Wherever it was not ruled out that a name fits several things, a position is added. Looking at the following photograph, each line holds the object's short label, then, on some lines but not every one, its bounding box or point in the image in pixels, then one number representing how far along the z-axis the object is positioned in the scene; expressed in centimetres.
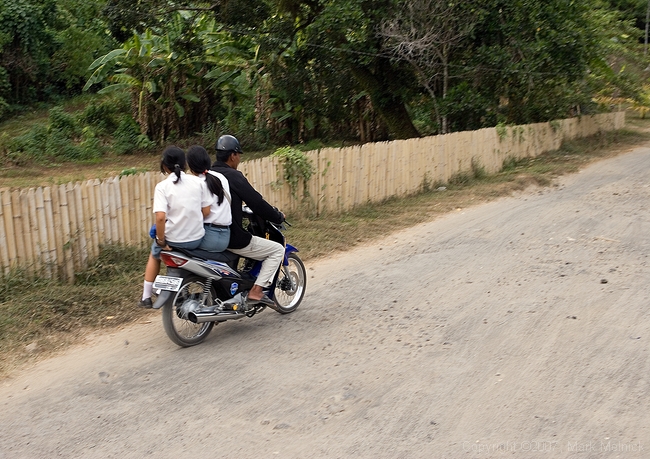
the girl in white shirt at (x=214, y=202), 563
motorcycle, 535
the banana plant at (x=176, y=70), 2031
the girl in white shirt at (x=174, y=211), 543
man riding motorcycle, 587
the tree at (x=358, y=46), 1716
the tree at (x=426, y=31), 1786
